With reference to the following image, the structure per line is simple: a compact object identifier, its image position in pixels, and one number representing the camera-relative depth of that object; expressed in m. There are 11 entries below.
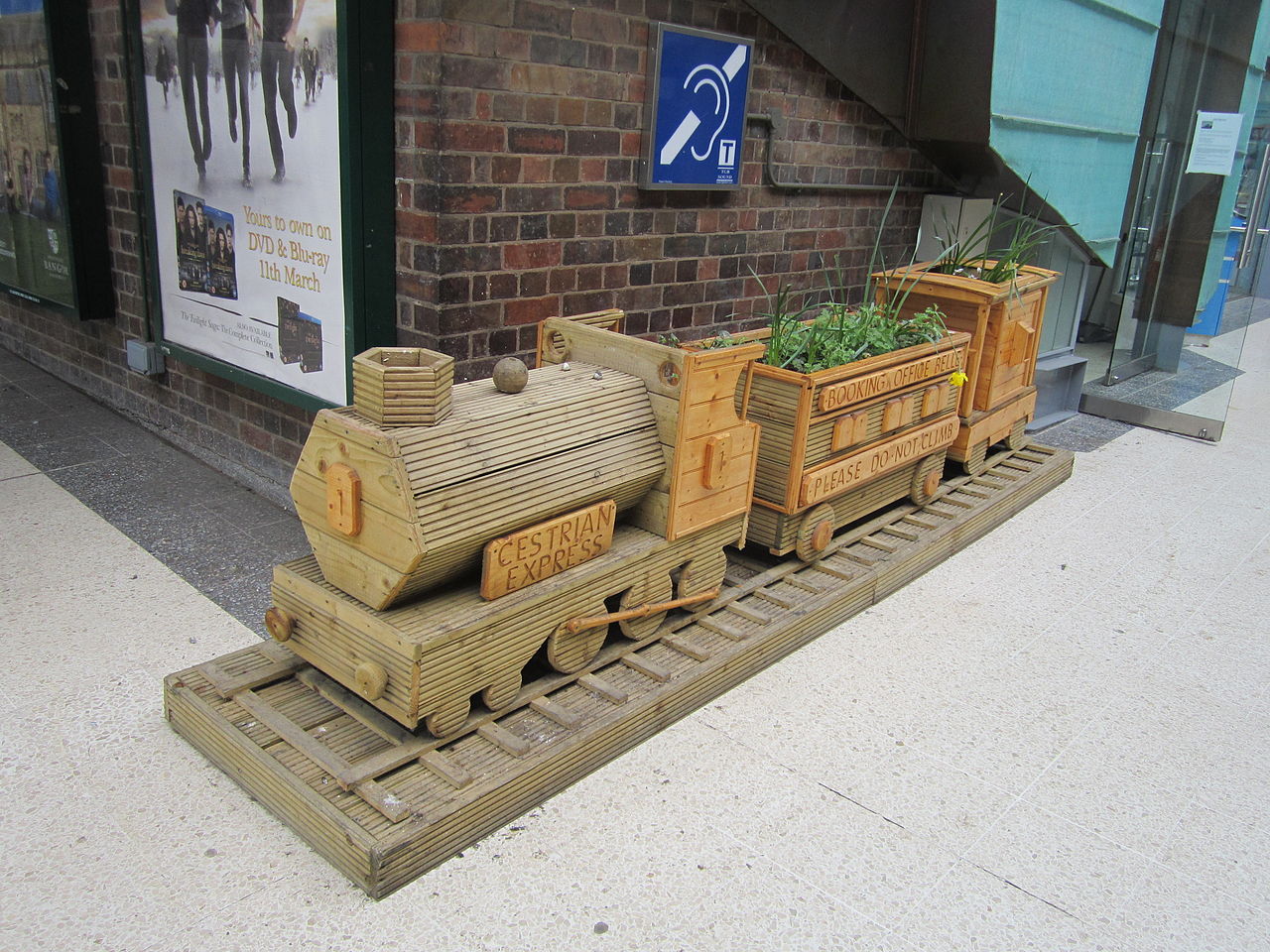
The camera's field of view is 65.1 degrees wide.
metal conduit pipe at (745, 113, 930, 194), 4.95
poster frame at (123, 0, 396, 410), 3.54
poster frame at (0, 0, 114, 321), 5.11
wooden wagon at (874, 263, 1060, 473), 4.82
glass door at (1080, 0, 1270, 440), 6.72
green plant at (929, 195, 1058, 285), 5.03
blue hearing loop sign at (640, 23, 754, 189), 4.28
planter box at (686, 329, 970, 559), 3.71
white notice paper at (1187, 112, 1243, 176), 6.70
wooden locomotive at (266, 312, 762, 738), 2.58
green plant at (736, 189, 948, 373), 4.01
